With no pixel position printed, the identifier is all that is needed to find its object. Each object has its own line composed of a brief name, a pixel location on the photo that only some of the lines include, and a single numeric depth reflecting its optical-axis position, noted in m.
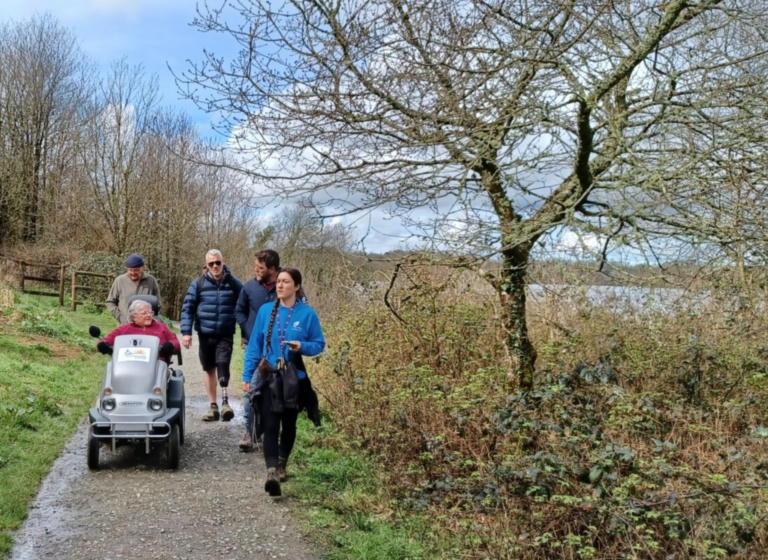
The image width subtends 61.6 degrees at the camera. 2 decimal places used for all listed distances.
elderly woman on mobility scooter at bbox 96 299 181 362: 5.96
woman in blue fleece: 5.17
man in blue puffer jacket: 7.16
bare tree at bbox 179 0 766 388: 4.64
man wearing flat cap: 7.27
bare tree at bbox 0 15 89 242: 28.64
